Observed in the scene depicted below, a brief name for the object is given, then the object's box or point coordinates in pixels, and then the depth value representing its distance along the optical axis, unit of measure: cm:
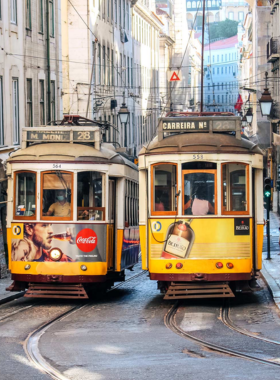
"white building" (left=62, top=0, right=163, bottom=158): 4425
